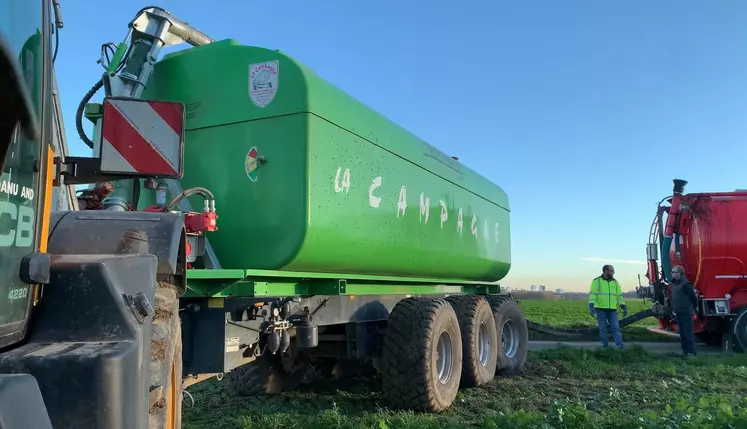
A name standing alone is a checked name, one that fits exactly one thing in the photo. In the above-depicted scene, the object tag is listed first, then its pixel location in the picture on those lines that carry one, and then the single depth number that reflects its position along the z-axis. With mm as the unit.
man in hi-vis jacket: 11789
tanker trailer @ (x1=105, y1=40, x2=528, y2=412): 4480
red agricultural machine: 11680
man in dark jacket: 10750
